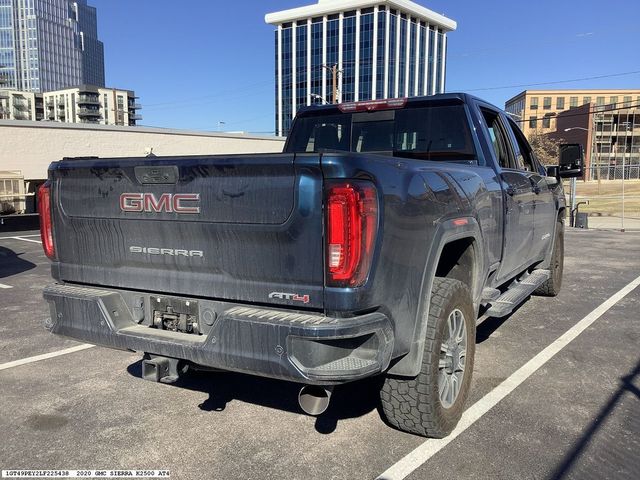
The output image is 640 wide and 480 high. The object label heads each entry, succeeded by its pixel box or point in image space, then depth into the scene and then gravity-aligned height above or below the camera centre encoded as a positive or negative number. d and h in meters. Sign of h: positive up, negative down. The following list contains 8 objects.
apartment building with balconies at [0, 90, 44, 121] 130.38 +16.71
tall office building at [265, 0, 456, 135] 106.75 +25.09
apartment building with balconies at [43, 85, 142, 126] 138.62 +17.51
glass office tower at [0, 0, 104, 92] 189.50 +43.80
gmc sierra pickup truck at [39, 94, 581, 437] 2.50 -0.48
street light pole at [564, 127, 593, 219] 18.30 -0.67
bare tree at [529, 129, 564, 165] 69.75 +3.82
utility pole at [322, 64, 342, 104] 38.19 +6.44
